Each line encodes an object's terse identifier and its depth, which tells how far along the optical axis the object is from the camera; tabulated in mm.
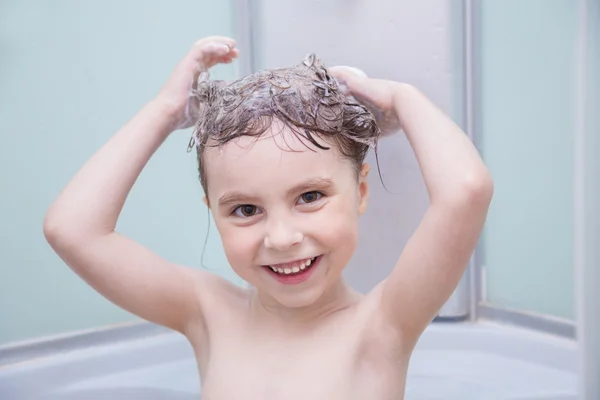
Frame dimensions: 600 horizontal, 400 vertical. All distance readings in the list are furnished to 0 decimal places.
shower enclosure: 975
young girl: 715
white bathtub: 996
